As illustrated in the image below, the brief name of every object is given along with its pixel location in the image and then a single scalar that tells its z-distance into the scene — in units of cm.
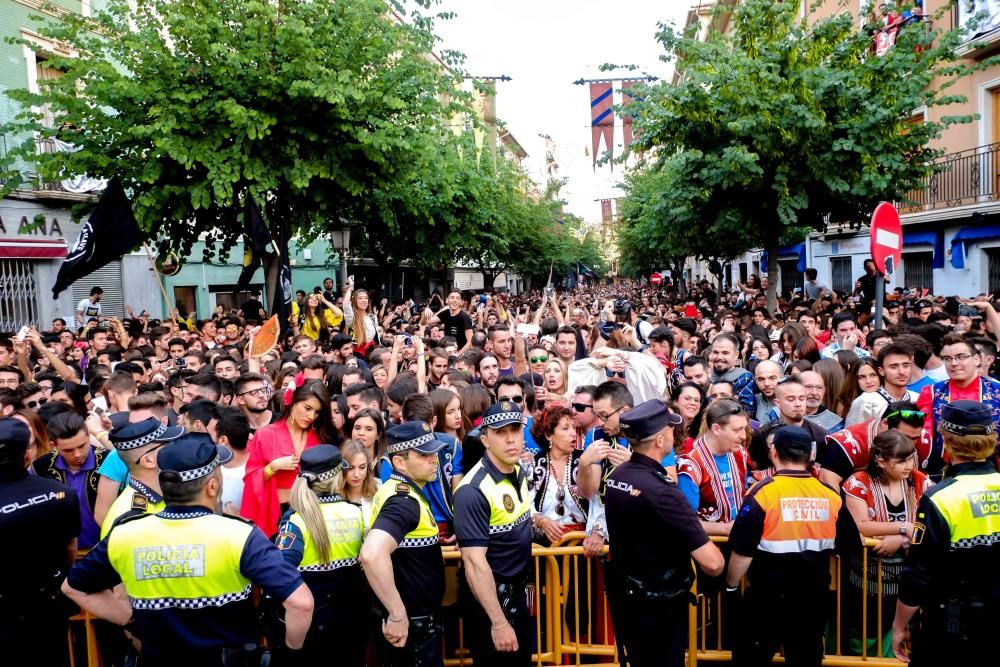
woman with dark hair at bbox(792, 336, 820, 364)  766
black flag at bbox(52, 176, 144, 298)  987
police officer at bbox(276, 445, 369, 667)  368
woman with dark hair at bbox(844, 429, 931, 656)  434
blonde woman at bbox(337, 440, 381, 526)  404
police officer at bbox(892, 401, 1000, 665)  357
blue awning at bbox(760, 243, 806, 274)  2612
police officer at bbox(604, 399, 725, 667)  359
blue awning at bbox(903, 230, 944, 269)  1756
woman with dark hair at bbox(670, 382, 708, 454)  572
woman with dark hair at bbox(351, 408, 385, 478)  498
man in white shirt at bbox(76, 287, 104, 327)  1451
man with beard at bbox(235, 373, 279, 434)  592
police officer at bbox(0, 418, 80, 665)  367
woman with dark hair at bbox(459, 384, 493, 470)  602
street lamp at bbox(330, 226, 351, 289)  1459
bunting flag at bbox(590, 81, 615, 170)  2383
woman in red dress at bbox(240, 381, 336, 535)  488
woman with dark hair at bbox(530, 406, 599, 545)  468
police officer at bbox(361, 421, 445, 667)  358
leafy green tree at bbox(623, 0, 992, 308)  1130
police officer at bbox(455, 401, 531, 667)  367
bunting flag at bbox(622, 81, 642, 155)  2387
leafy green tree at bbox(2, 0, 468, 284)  1177
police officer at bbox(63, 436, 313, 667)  305
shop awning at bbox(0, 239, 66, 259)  1577
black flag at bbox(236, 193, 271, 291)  1141
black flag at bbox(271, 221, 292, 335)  1070
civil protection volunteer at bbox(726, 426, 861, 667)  383
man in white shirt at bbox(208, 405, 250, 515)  496
